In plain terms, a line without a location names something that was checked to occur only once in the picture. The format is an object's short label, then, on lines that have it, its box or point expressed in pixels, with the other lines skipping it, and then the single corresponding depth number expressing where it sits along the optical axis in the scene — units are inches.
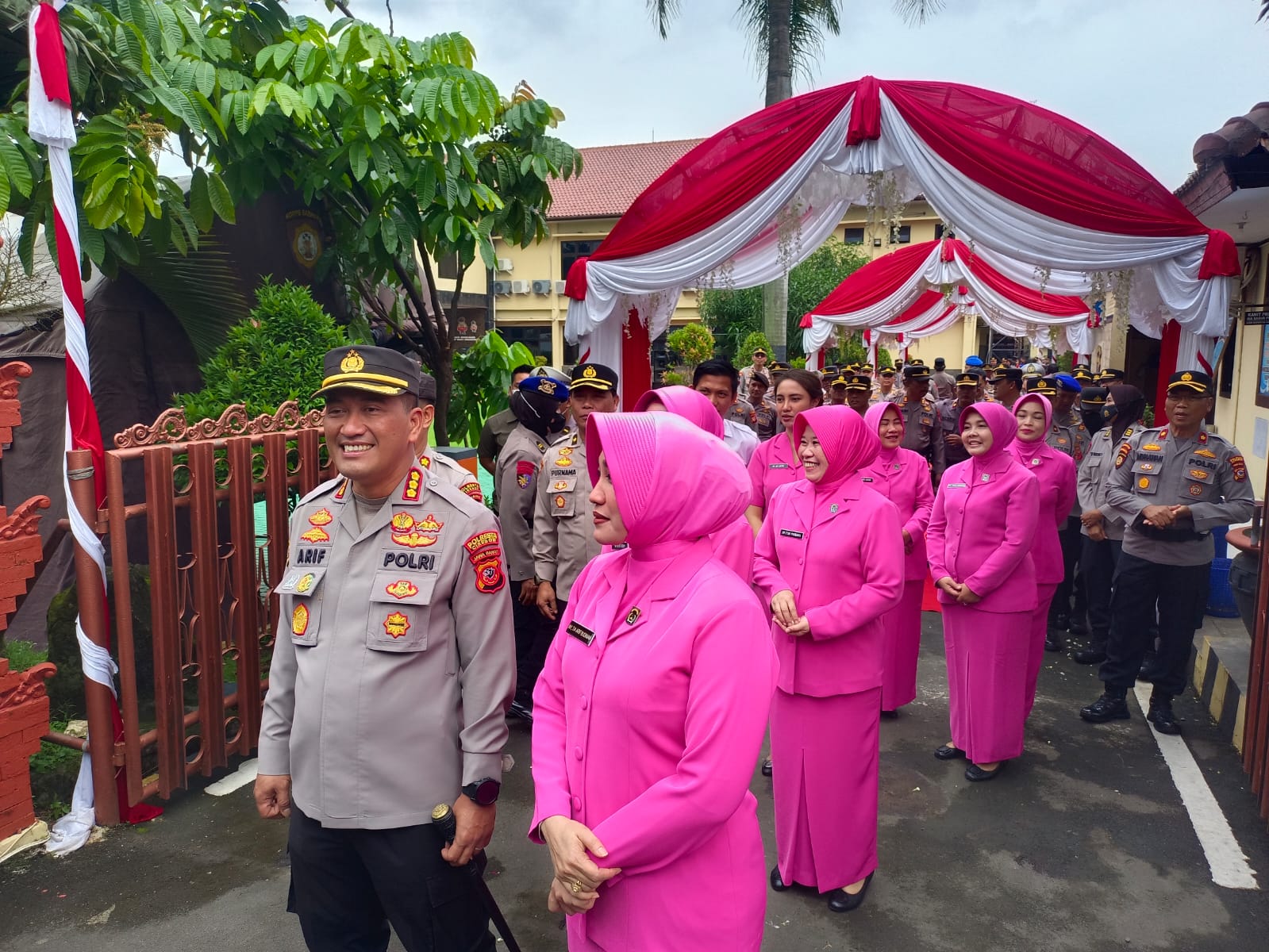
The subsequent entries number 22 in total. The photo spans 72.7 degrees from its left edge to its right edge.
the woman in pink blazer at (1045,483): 195.9
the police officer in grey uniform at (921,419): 340.2
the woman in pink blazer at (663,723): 64.9
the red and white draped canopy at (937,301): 506.9
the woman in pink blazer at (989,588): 159.8
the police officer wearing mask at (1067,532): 263.6
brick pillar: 131.5
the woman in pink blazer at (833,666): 121.8
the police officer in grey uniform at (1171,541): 185.2
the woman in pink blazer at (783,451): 182.1
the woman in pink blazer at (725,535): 121.1
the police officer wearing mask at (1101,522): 232.8
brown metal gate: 141.2
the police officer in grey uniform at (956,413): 319.6
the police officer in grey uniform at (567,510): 171.6
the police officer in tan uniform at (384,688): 83.6
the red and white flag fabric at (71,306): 134.9
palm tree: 528.4
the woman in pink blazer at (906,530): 194.5
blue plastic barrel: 246.2
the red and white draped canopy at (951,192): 197.5
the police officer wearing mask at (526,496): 188.2
